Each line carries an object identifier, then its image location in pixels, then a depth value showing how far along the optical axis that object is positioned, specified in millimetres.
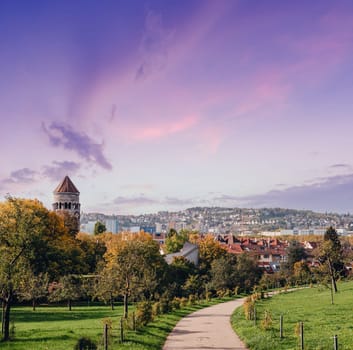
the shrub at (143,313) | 23234
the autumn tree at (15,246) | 21609
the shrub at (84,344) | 15859
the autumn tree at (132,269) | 32500
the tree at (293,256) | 83975
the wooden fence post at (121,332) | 18969
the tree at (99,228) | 110000
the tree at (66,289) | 42344
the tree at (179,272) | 52969
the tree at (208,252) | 73306
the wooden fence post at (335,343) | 13548
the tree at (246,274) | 60406
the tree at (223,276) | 57812
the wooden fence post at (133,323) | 22156
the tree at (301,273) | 73188
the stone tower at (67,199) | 99062
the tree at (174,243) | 87612
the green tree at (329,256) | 46950
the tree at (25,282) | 22203
